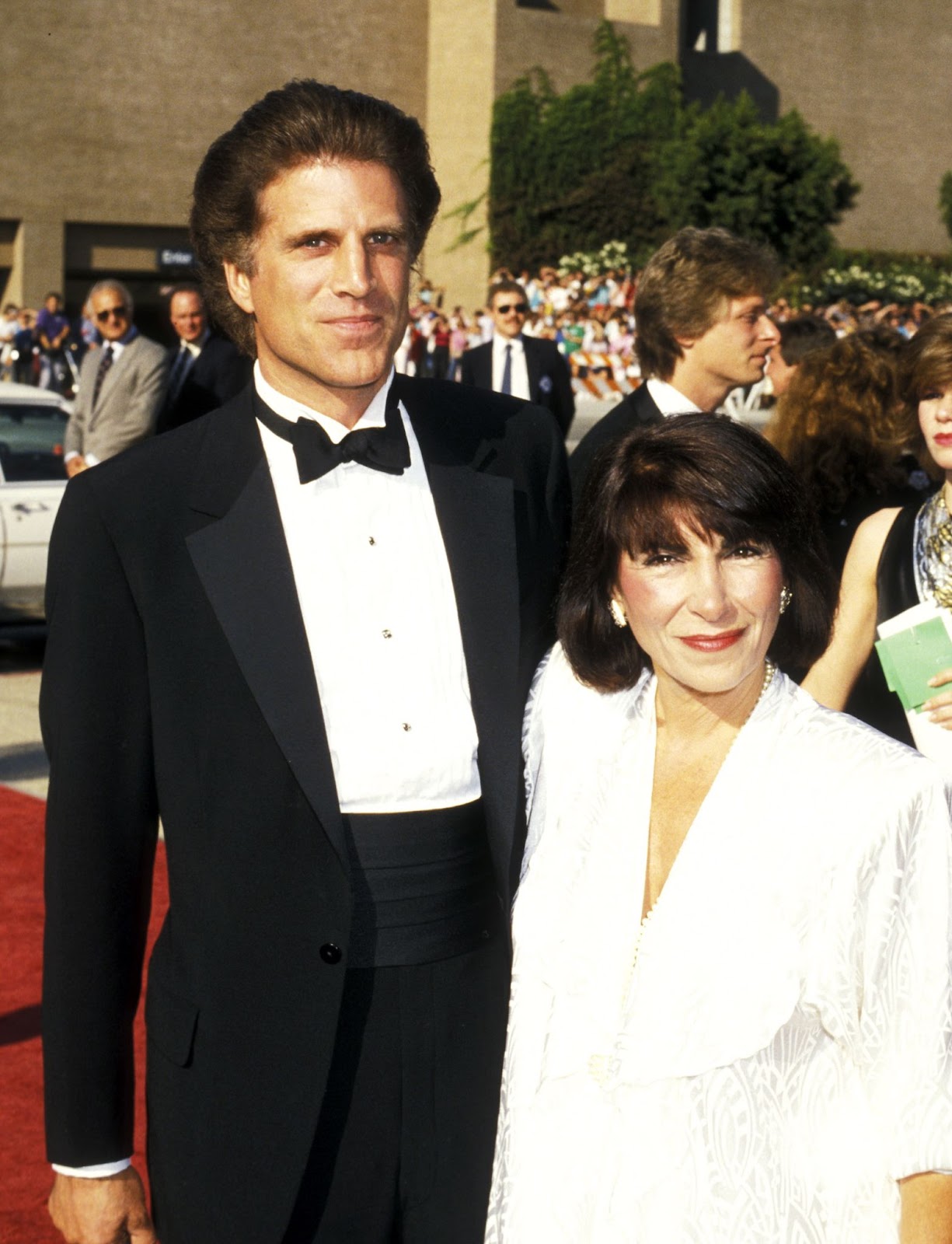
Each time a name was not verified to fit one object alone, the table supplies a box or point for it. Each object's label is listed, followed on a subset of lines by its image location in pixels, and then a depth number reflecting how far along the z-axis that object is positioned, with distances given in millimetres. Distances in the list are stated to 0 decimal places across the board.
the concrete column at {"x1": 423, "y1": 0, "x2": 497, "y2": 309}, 36406
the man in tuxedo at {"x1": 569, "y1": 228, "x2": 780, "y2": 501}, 5035
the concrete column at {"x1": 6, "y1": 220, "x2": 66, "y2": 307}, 33969
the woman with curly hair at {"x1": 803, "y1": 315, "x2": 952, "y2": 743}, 3482
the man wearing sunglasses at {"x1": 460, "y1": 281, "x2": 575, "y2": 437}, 10852
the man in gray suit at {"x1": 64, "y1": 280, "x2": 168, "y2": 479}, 9195
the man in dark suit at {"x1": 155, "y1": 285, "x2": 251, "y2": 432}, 9219
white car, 9945
